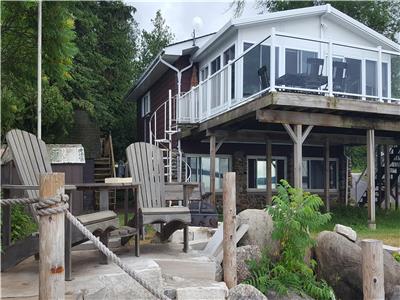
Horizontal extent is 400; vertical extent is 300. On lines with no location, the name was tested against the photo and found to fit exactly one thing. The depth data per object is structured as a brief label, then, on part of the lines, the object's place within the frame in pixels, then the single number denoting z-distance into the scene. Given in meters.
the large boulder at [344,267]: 5.88
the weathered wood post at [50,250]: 2.51
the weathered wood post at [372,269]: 4.25
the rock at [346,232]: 6.26
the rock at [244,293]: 4.42
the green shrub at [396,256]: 6.52
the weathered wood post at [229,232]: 4.76
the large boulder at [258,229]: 5.88
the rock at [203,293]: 4.11
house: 8.82
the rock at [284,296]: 4.96
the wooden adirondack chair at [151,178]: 5.57
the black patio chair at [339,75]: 8.99
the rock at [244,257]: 5.27
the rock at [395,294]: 5.56
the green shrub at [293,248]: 5.13
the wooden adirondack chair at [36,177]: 4.21
